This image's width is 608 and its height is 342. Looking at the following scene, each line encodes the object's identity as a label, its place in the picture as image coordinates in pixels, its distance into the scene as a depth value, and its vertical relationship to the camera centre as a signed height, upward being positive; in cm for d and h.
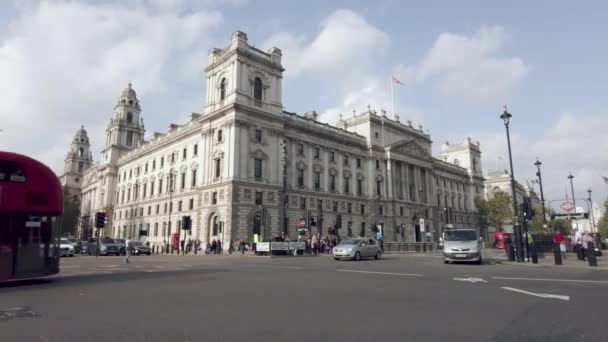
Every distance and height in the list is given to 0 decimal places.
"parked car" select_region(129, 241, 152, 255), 3800 -137
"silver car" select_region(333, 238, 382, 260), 2369 -107
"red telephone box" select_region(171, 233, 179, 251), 4219 -81
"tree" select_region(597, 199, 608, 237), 7450 +97
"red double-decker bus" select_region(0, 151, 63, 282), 1057 +56
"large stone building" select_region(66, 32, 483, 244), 4259 +914
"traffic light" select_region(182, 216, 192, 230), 3477 +108
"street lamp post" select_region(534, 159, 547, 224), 3653 +536
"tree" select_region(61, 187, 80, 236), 8169 +393
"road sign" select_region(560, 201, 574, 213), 2715 +170
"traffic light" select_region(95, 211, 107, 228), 3139 +130
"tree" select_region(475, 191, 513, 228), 7581 +429
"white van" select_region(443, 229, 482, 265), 2020 -78
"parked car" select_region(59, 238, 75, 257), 3206 -110
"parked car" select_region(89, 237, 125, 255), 3600 -117
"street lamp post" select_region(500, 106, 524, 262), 2130 +21
